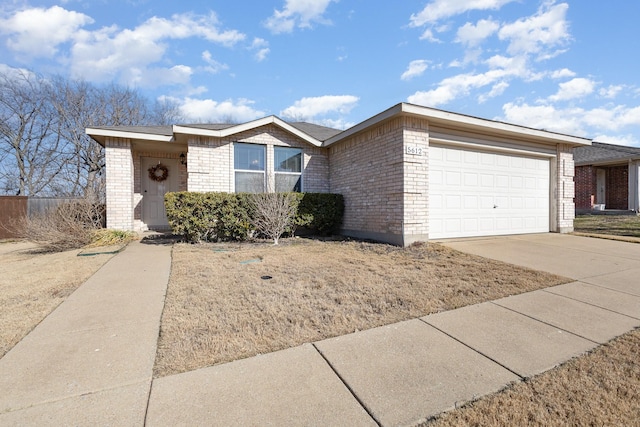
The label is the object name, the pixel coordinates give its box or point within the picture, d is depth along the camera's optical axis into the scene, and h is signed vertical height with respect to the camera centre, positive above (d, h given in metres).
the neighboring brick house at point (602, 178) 15.61 +1.44
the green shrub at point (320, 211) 8.33 -0.16
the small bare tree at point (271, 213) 7.46 -0.18
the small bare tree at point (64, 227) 6.98 -0.48
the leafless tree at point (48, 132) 17.31 +4.76
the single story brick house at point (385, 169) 6.78 +1.06
